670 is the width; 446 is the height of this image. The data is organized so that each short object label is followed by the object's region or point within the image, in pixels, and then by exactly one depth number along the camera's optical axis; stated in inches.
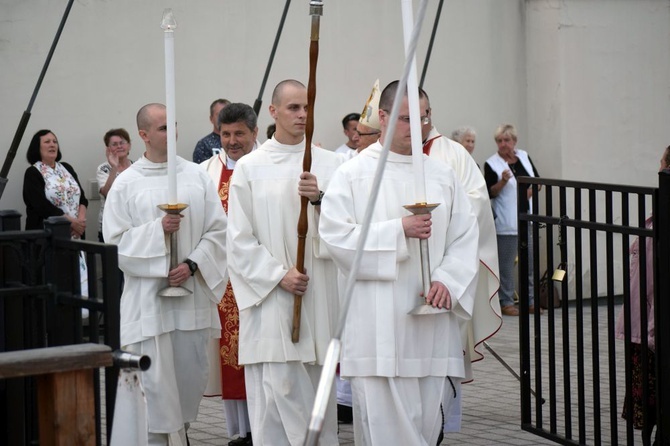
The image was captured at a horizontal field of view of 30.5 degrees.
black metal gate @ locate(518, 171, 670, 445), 218.8
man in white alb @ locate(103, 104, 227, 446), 256.8
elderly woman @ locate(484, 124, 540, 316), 508.7
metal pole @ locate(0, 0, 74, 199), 365.7
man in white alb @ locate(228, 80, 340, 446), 252.7
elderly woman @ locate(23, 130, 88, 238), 409.4
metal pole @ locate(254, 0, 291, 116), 367.2
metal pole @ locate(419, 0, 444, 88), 325.9
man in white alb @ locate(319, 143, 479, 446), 225.1
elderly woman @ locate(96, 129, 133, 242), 426.3
